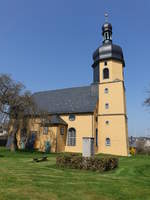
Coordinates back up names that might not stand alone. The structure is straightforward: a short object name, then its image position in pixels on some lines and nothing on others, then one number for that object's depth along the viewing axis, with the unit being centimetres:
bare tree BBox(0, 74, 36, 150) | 2352
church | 2870
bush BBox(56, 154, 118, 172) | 1229
